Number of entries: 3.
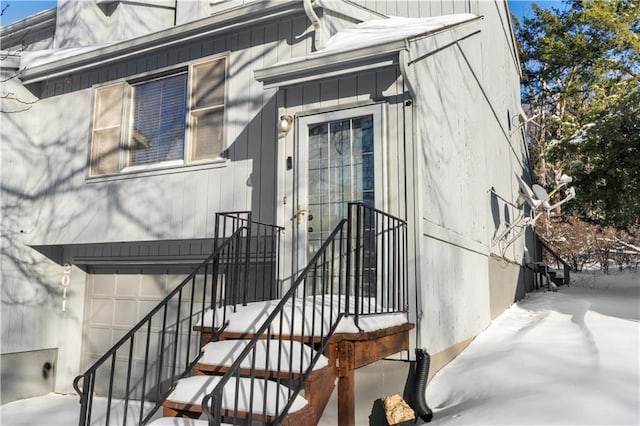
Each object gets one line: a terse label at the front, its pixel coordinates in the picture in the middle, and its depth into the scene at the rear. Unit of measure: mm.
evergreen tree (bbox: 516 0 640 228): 9781
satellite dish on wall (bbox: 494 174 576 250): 8648
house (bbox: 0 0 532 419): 4441
